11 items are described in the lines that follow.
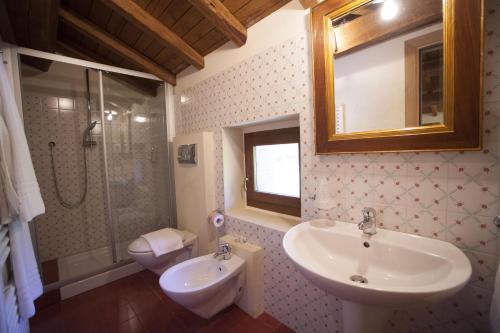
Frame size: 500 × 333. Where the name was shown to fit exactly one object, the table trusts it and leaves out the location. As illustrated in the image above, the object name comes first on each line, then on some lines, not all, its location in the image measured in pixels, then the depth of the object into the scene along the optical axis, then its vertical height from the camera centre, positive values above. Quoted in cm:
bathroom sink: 60 -42
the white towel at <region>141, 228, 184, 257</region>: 176 -70
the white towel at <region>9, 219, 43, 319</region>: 101 -50
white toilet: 175 -81
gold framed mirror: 77 +34
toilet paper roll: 179 -51
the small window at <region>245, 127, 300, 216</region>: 167 -11
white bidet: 128 -83
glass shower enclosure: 218 +3
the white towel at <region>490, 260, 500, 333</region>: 64 -51
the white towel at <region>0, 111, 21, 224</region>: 94 -11
